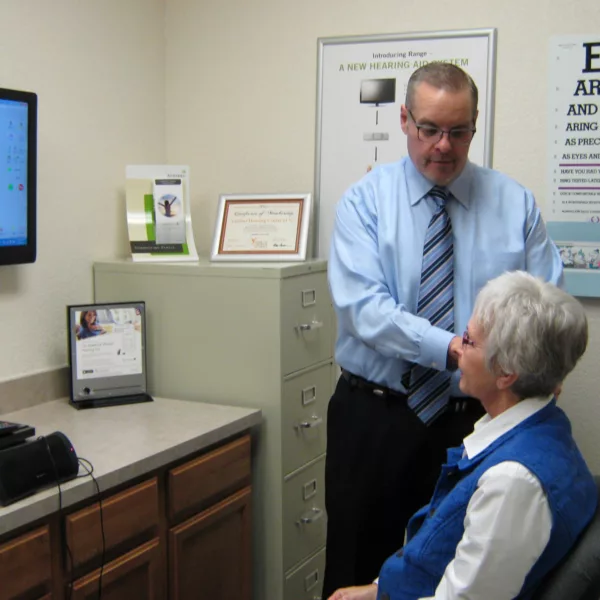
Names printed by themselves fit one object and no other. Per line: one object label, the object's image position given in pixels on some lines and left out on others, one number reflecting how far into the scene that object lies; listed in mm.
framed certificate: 2627
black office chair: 1243
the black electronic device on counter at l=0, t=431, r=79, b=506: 1602
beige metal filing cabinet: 2410
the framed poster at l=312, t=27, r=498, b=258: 2531
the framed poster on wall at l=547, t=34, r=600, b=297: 2420
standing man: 1907
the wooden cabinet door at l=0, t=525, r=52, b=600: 1600
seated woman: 1247
